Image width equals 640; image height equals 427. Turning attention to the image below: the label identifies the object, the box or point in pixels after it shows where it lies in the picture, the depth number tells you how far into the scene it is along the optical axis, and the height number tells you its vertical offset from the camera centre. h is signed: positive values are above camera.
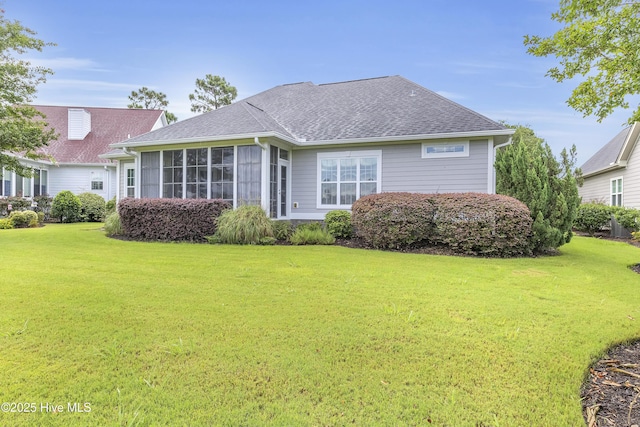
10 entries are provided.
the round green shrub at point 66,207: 17.06 -0.14
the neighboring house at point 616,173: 14.48 +1.71
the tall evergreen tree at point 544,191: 7.98 +0.41
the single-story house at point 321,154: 10.09 +1.60
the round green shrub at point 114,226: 11.06 -0.66
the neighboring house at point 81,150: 19.48 +3.27
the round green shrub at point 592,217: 13.73 -0.31
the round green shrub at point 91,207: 17.89 -0.14
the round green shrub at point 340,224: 10.20 -0.51
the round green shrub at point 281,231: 10.20 -0.71
